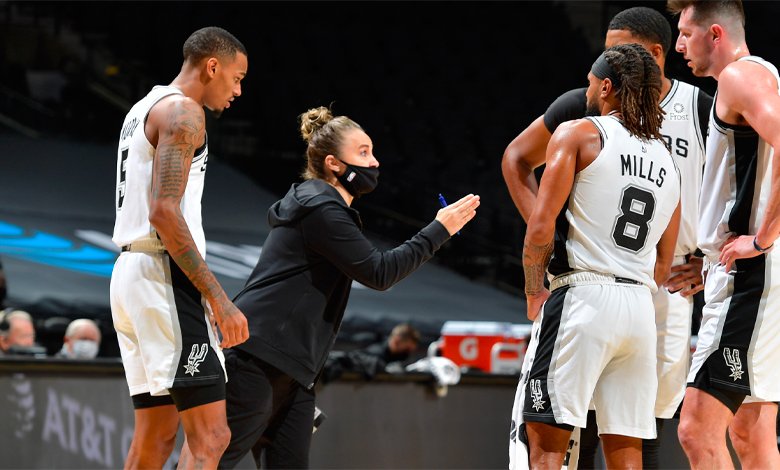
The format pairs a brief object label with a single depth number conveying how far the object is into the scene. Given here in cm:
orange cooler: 2030
